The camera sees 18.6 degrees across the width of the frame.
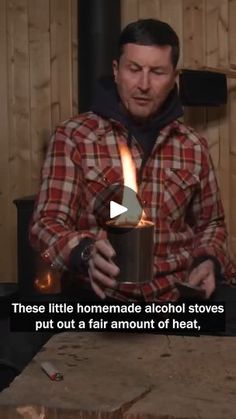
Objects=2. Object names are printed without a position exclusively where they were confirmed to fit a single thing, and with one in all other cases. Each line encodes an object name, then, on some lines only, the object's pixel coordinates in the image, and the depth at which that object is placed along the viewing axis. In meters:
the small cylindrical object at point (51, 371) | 1.33
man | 2.20
